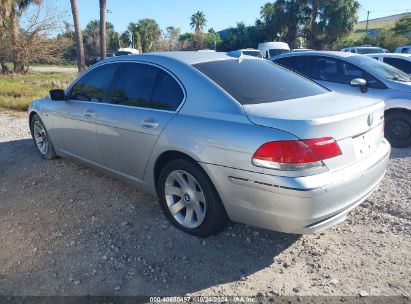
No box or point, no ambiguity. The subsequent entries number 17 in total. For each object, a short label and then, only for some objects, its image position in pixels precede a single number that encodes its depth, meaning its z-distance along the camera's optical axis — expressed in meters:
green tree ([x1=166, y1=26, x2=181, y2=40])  61.59
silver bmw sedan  2.62
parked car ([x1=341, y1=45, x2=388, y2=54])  20.62
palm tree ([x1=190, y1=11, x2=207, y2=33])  70.62
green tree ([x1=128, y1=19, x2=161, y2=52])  64.81
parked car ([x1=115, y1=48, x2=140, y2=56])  28.84
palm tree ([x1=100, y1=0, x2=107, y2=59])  18.53
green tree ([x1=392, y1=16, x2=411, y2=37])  36.00
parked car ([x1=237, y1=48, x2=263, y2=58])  20.55
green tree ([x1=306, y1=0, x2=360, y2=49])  33.75
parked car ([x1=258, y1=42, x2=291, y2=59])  21.17
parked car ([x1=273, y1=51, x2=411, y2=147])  6.32
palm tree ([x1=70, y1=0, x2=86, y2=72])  17.92
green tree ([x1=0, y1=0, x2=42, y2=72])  22.14
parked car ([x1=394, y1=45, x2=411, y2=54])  20.38
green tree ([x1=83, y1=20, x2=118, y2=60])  59.81
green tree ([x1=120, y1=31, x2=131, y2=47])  66.44
